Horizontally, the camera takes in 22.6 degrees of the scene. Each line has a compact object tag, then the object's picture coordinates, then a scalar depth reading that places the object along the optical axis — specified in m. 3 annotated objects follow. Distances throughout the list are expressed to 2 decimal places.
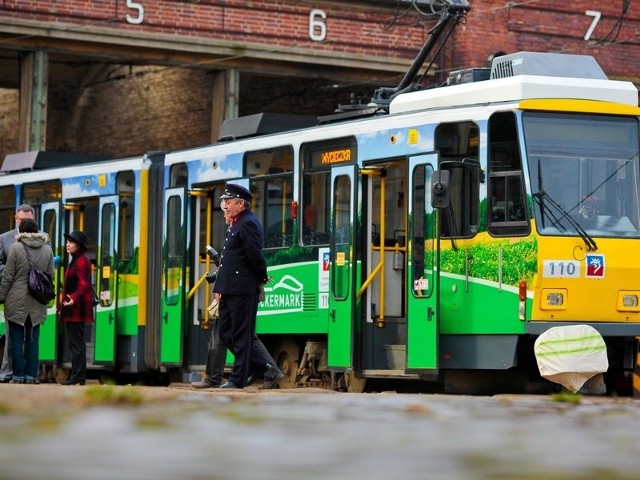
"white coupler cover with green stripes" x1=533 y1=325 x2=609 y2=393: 13.54
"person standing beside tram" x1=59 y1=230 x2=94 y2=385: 17.09
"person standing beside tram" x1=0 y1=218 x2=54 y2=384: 16.23
